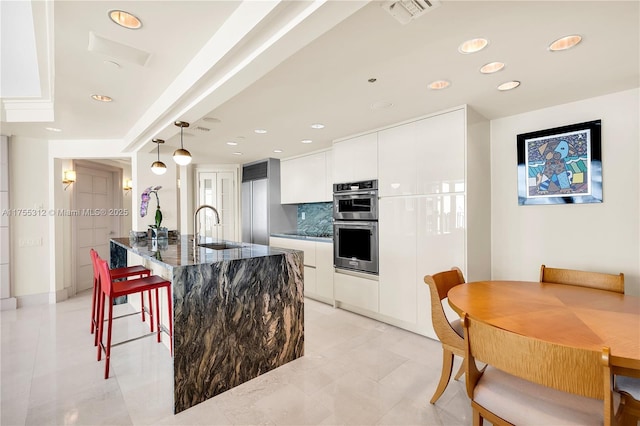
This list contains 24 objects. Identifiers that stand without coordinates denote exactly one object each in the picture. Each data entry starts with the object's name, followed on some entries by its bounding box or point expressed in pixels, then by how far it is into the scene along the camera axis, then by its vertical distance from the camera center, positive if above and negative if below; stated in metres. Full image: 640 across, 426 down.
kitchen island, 1.97 -0.78
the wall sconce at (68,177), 4.65 +0.62
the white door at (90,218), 5.12 -0.06
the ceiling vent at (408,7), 1.37 +0.97
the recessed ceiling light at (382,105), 2.70 +0.99
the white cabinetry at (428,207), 2.82 +0.03
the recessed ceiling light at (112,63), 2.13 +1.12
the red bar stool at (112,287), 2.29 -0.60
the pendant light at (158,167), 3.54 +0.57
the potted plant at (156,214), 3.82 +0.01
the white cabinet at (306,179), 4.57 +0.55
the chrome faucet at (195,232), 2.93 -0.19
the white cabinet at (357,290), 3.57 -1.02
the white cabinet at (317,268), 4.22 -0.84
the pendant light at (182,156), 2.96 +0.59
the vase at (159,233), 3.78 -0.25
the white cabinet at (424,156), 2.83 +0.57
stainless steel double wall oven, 3.57 -0.19
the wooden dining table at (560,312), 1.20 -0.54
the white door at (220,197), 6.06 +0.34
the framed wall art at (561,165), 2.58 +0.40
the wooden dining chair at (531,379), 1.01 -0.64
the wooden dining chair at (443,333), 1.92 -0.83
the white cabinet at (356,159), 3.55 +0.67
